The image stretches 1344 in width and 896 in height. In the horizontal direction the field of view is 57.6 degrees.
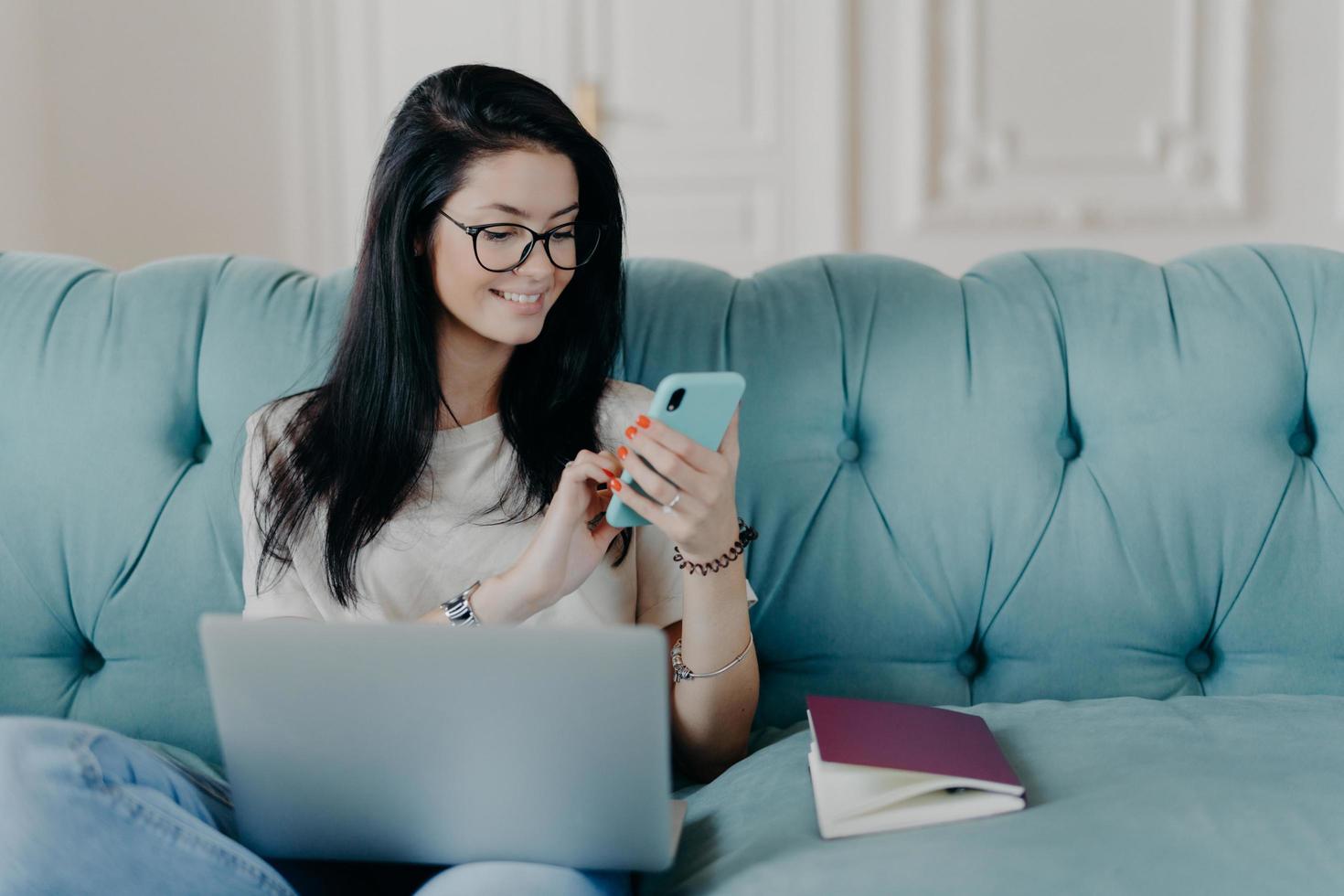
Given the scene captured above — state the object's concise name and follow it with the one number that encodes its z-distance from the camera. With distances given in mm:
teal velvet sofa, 1255
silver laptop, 782
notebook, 925
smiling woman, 1088
